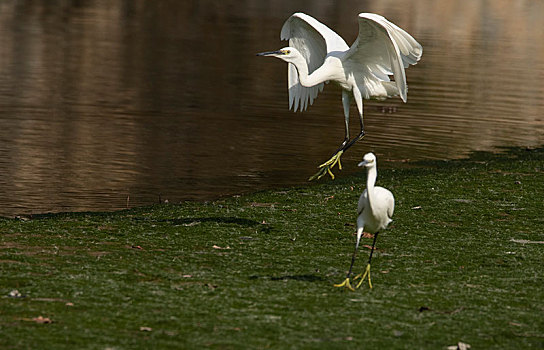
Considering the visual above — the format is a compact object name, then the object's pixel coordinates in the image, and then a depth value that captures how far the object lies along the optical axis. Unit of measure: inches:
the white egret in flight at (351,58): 852.6
